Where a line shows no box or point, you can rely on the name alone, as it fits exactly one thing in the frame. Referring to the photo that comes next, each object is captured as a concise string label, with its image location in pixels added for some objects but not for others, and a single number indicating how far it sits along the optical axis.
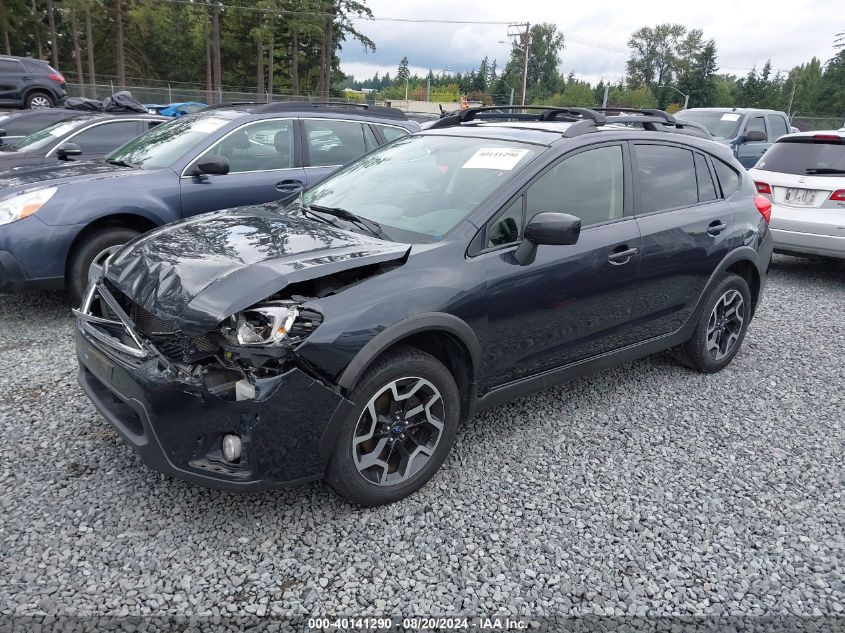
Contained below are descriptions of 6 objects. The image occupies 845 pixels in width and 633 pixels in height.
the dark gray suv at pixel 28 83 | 17.97
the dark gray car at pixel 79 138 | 7.96
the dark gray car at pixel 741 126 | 11.88
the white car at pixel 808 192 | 7.07
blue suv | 4.77
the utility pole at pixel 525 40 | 50.18
